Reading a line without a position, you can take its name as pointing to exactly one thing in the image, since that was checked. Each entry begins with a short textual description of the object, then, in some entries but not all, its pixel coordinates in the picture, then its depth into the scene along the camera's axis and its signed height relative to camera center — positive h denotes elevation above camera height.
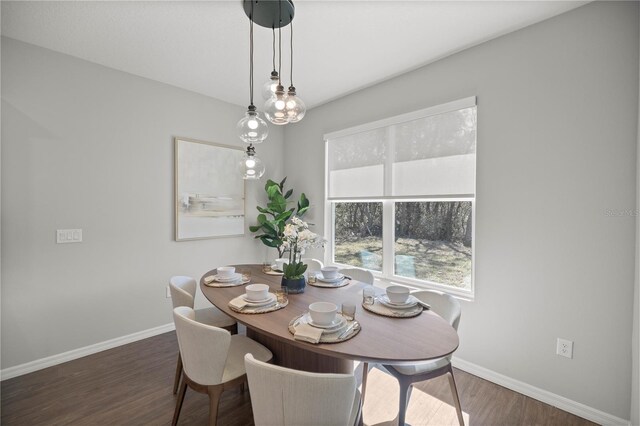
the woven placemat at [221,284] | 2.06 -0.56
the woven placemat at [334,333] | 1.25 -0.58
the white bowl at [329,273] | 2.17 -0.50
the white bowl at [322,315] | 1.34 -0.51
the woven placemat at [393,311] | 1.54 -0.57
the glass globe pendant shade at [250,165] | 2.24 +0.34
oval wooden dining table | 1.18 -0.59
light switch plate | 2.50 -0.25
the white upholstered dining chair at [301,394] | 0.99 -0.67
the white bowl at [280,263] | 2.51 -0.49
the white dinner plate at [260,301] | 1.65 -0.55
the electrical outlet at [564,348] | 1.94 -0.95
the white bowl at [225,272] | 2.17 -0.49
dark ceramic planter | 1.92 -0.52
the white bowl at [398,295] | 1.65 -0.50
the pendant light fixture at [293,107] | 1.68 +0.61
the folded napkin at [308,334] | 1.24 -0.56
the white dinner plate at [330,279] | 2.15 -0.54
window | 2.51 +0.15
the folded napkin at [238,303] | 1.63 -0.56
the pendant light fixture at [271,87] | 1.86 +0.83
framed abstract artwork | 3.23 +0.21
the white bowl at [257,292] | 1.67 -0.50
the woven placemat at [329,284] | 2.09 -0.56
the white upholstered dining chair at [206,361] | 1.40 -0.80
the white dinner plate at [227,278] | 2.13 -0.53
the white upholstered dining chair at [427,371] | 1.52 -0.89
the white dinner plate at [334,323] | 1.33 -0.55
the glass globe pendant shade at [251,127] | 1.89 +0.55
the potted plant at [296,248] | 1.85 -0.27
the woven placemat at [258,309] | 1.58 -0.57
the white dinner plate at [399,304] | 1.62 -0.55
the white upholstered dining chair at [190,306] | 1.93 -0.83
